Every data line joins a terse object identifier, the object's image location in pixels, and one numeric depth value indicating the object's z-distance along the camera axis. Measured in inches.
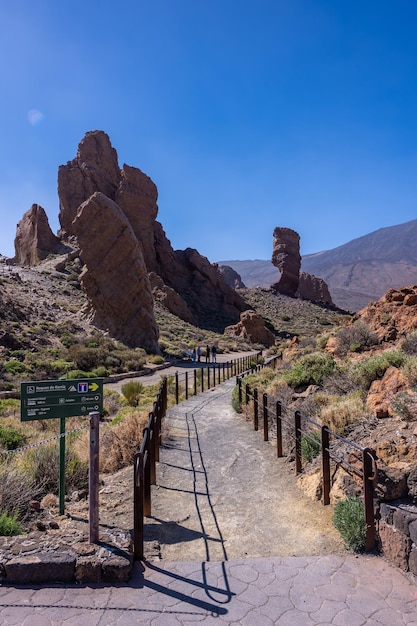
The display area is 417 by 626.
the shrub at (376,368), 355.9
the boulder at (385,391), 262.2
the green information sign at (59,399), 196.1
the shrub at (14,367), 934.1
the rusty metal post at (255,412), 426.3
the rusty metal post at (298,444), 277.4
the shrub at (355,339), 524.1
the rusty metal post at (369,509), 172.9
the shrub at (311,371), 435.8
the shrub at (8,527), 186.8
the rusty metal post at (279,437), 319.3
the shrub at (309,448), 277.1
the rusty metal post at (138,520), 172.4
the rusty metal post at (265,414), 376.5
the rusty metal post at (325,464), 222.5
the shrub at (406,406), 231.1
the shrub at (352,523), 174.6
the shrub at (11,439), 371.2
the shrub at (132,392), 638.5
